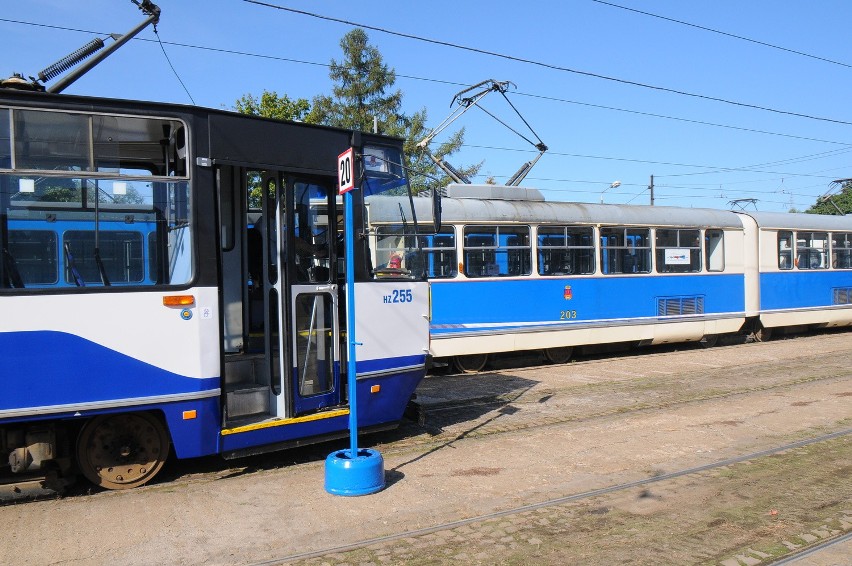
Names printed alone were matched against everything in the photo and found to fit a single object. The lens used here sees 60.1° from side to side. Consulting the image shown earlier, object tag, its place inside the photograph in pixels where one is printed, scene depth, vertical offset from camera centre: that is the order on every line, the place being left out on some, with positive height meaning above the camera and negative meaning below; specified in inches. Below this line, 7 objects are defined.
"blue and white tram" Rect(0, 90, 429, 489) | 214.5 -1.8
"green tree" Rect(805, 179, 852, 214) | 1876.2 +167.3
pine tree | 1295.5 +331.5
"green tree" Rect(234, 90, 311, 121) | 954.1 +232.7
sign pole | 237.1 -57.8
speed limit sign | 238.4 +36.3
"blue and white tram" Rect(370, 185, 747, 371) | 520.4 +1.0
